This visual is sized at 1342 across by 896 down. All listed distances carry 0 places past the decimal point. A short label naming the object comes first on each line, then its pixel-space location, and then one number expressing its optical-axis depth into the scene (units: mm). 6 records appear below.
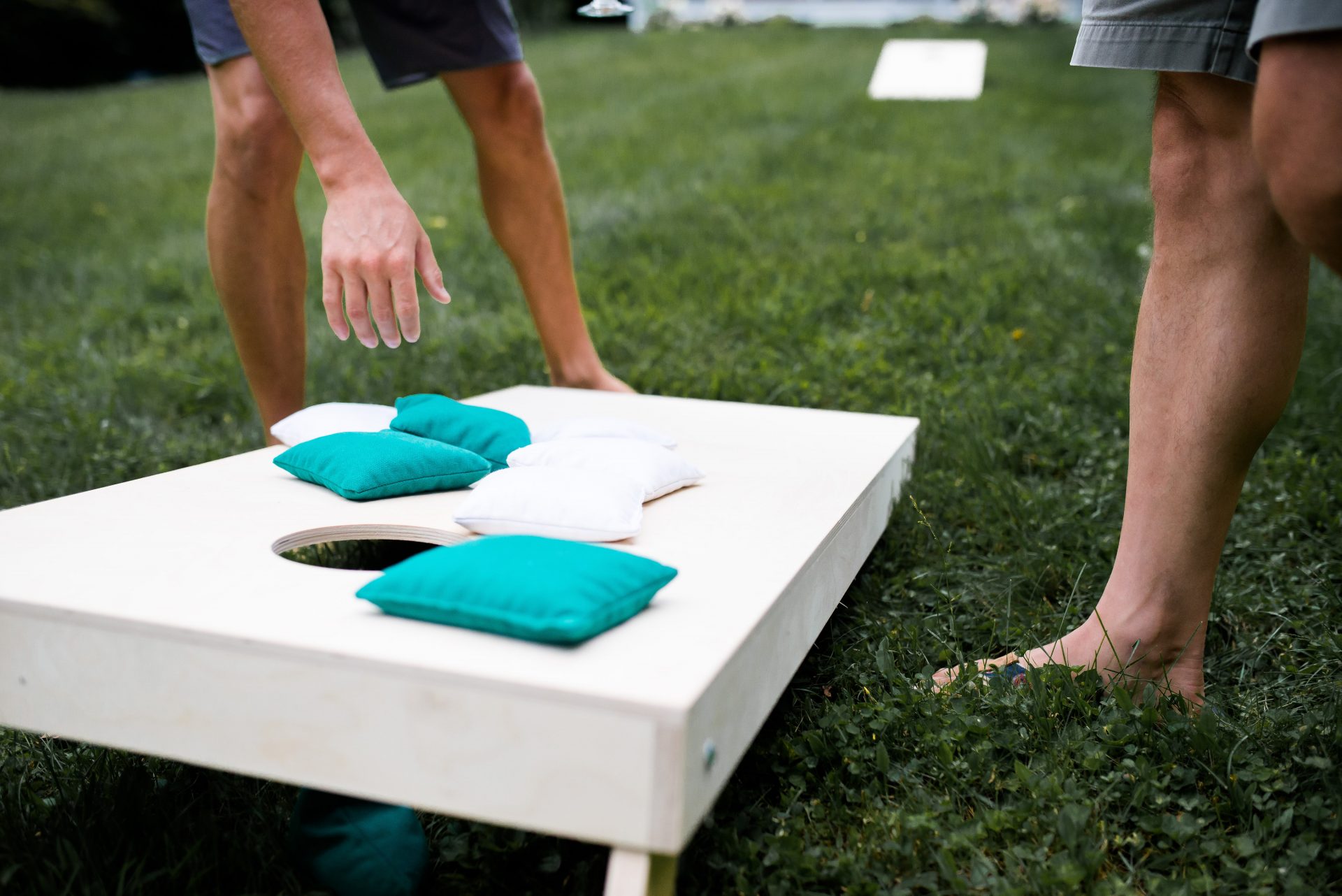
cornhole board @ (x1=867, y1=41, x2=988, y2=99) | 7695
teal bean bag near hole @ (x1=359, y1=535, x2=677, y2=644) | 993
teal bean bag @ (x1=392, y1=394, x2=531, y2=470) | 1651
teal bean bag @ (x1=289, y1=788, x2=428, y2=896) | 1117
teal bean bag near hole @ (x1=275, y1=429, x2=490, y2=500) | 1454
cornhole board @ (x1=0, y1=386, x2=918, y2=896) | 905
